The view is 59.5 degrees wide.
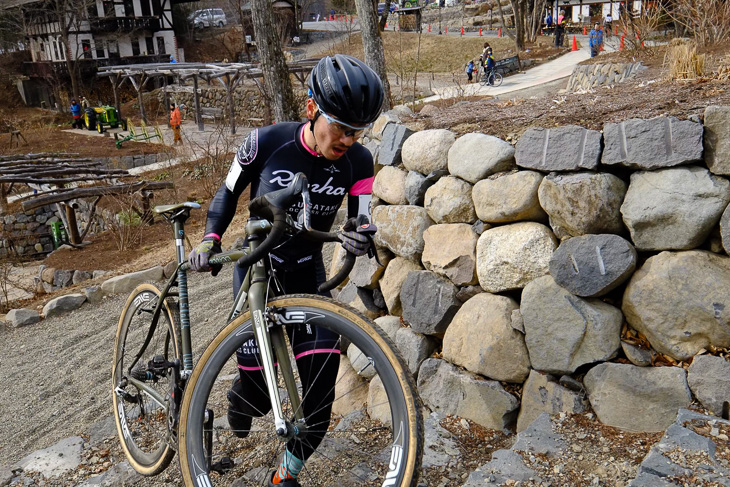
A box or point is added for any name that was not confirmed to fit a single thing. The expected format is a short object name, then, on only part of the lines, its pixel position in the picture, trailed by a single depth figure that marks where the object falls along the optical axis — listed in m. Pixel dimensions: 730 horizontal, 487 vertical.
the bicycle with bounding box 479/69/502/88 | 21.05
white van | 45.28
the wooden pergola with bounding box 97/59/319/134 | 24.94
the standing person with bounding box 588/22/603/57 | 23.75
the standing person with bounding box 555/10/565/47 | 30.00
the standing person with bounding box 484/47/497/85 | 21.16
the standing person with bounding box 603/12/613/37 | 25.94
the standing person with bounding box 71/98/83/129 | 31.30
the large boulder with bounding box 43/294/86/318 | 8.27
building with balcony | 36.44
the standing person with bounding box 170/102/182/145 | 24.44
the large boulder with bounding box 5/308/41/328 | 8.13
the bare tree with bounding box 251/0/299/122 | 11.00
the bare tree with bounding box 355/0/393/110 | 10.88
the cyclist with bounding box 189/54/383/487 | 2.50
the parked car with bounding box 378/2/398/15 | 45.94
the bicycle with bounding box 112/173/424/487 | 2.12
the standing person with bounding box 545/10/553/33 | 38.86
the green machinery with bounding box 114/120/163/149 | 25.92
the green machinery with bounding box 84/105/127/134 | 29.47
